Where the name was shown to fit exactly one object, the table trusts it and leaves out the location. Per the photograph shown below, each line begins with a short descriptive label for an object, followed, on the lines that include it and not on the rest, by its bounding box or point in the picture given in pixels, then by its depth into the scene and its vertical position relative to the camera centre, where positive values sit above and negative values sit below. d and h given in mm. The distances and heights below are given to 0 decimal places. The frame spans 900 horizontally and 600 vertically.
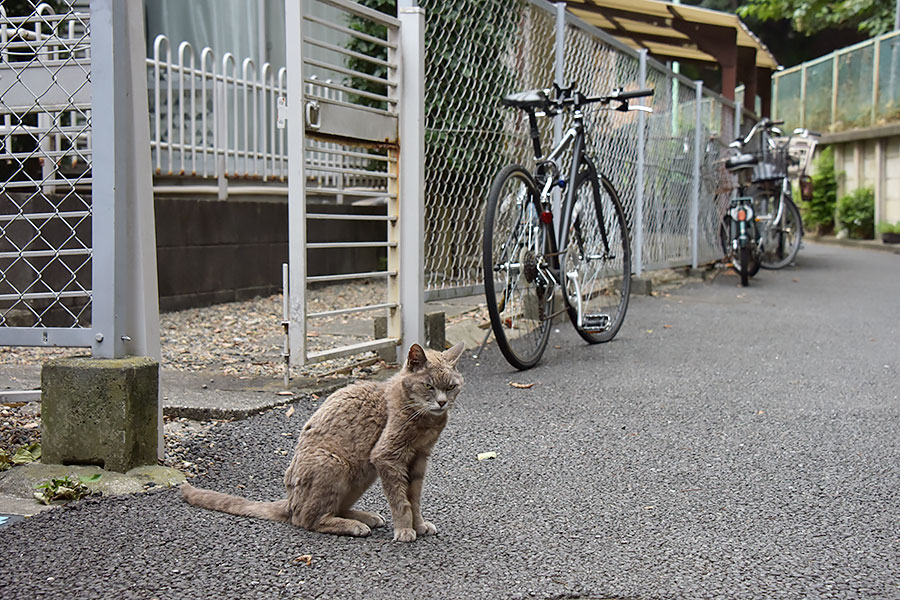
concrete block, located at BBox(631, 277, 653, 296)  8836 -597
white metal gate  4203 +352
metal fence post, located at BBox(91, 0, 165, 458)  2982 +116
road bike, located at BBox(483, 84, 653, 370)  5047 -99
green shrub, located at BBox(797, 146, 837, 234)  21047 +717
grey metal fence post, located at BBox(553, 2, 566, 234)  6883 +1319
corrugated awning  13578 +3194
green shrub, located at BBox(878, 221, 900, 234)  17469 -38
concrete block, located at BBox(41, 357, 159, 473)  2930 -608
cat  2568 -647
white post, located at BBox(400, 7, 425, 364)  4902 +263
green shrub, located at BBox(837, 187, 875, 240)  19219 +257
